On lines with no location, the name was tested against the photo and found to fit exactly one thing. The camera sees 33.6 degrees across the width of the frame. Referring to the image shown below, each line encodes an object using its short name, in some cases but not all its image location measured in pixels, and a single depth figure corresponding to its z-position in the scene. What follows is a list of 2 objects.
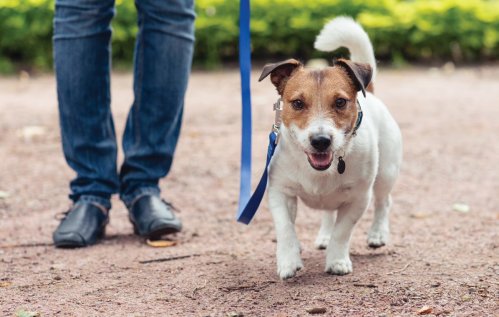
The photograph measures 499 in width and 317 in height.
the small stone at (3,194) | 5.06
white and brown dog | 3.11
